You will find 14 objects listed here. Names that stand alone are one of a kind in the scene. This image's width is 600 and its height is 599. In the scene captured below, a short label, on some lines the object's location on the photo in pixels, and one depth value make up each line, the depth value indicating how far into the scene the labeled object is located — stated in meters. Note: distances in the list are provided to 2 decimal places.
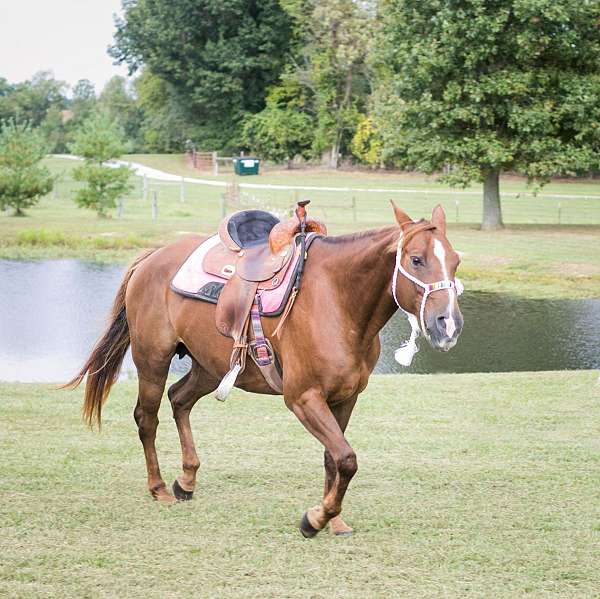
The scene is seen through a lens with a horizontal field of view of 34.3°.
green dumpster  58.16
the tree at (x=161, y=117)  69.81
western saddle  5.98
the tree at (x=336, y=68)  56.38
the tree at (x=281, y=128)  62.12
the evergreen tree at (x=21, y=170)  31.27
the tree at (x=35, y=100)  91.06
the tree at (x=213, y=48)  62.69
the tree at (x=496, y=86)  27.16
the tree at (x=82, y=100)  90.56
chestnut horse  5.28
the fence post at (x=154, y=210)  31.45
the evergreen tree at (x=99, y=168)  31.14
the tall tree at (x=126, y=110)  87.56
